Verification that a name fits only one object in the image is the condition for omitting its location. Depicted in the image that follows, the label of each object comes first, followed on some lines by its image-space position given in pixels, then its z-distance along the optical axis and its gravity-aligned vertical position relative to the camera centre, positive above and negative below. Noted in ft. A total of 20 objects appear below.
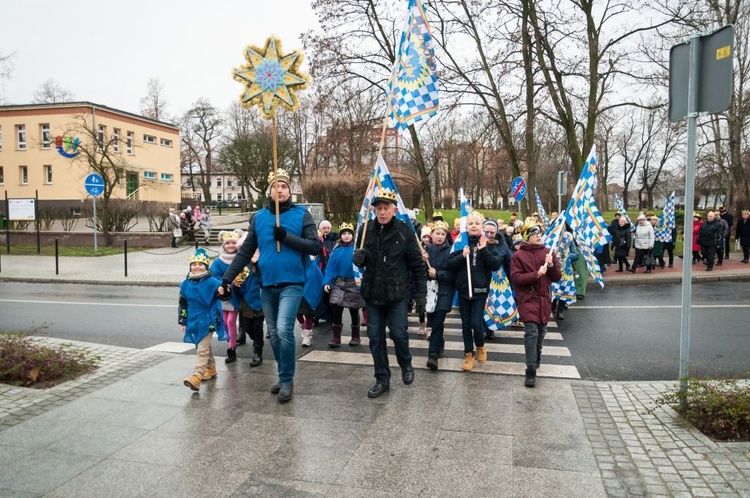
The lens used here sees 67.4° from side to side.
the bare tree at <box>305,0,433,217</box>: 76.54 +23.70
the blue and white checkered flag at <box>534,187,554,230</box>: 48.23 +0.42
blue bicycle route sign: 67.15 +3.98
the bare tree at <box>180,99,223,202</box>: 218.79 +34.01
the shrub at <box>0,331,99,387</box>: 19.95 -5.40
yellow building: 146.41 +18.24
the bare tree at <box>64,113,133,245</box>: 79.25 +3.02
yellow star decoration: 19.61 +5.01
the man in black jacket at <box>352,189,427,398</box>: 18.72 -1.86
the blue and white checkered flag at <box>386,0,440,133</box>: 21.57 +5.59
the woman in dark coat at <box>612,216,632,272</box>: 56.75 -1.91
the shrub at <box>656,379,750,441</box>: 14.58 -5.07
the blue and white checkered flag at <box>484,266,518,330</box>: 26.13 -3.84
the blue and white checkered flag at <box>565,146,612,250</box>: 24.14 +0.41
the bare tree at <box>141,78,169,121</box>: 207.00 +40.61
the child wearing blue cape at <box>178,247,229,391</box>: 20.17 -3.28
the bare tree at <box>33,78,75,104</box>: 205.75 +44.92
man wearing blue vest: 18.16 -1.42
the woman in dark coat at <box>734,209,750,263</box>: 60.54 -1.30
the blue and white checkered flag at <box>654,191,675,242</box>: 60.64 -0.27
